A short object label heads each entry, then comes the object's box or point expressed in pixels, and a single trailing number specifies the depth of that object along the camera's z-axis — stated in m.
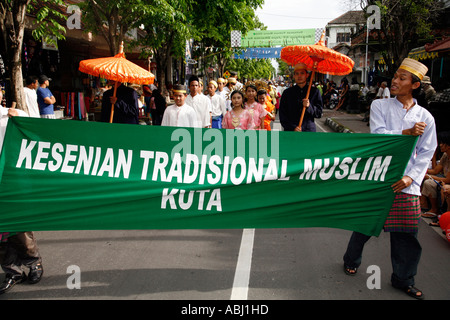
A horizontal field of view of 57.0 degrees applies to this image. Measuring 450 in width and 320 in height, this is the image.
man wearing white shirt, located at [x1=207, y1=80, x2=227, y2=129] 10.69
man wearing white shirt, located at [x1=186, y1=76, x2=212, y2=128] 8.34
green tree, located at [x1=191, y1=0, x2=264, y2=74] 17.31
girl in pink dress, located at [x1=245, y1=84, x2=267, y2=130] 7.07
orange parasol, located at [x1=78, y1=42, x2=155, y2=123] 6.16
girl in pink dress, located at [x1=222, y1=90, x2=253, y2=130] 6.80
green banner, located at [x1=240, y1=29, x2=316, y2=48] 36.32
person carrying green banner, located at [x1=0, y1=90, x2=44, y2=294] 3.68
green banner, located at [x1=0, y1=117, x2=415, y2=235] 3.68
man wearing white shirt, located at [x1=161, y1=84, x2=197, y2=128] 6.42
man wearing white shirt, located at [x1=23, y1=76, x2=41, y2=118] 8.35
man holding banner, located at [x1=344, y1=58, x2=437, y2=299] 3.60
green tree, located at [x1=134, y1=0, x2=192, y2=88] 11.04
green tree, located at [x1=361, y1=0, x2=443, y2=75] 15.23
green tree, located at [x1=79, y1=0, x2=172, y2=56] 10.42
